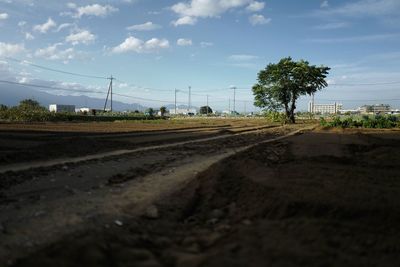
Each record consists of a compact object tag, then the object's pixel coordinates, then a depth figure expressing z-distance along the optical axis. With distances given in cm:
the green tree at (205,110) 15348
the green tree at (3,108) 5333
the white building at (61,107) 11681
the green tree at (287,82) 5544
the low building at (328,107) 18519
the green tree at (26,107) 5799
